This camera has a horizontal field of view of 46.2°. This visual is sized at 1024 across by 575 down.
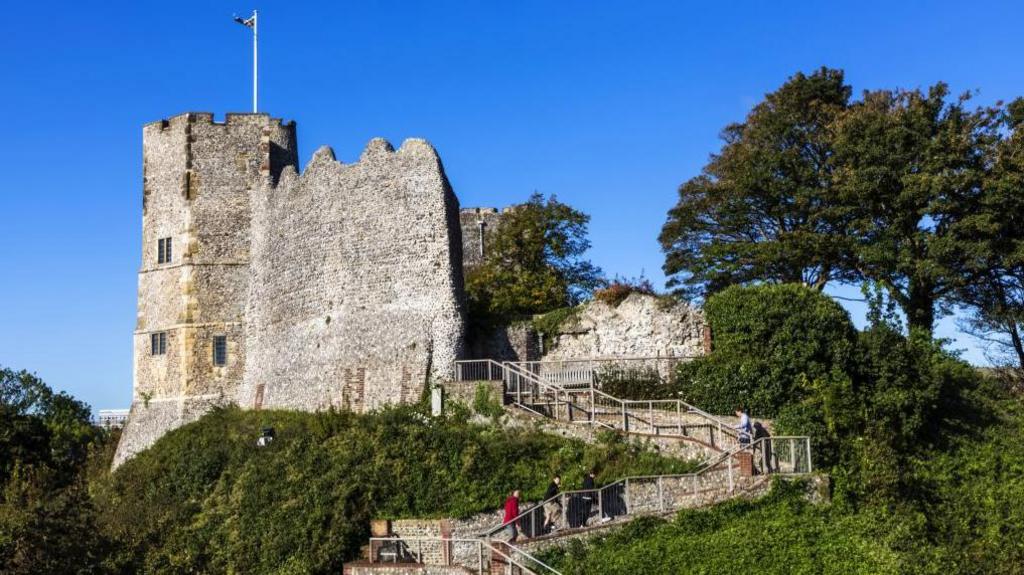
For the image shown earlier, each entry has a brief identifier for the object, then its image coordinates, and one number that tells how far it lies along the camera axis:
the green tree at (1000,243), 34.88
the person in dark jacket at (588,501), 25.69
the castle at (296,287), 34.22
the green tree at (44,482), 26.20
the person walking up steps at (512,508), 25.53
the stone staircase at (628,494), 24.66
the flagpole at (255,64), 42.72
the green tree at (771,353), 30.45
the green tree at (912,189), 35.56
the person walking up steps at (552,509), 25.31
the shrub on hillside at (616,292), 36.03
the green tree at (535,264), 43.75
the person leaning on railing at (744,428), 27.44
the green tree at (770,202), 39.12
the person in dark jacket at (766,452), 26.70
